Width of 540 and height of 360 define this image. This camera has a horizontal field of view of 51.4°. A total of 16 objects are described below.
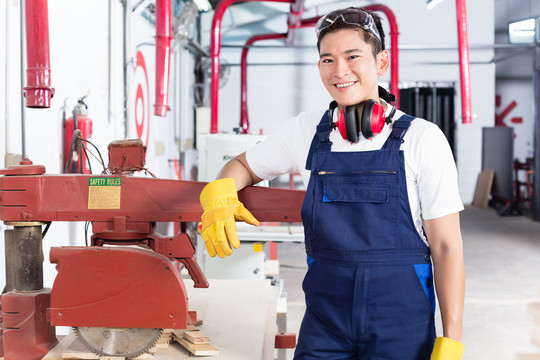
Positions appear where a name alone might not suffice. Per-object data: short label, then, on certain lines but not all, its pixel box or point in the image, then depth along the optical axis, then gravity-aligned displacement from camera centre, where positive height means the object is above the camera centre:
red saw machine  1.43 -0.19
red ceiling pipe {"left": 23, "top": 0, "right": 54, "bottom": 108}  1.79 +0.41
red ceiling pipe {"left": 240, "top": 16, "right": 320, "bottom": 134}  9.25 +1.87
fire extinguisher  3.30 +0.33
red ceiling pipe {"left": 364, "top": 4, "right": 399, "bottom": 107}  6.99 +1.79
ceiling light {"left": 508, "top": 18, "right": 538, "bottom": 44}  9.55 +2.64
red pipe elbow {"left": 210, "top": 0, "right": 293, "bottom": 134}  6.18 +1.32
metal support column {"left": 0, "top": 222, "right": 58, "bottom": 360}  1.50 -0.32
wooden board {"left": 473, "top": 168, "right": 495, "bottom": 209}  10.62 -0.11
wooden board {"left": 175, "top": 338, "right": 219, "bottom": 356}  1.46 -0.44
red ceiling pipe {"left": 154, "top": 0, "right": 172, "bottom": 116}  3.34 +0.81
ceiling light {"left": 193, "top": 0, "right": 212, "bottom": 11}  5.06 +1.63
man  1.38 -0.11
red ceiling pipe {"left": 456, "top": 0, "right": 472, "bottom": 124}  5.42 +1.23
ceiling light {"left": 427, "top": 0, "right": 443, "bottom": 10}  5.86 +1.88
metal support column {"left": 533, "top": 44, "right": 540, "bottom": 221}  9.16 +0.88
